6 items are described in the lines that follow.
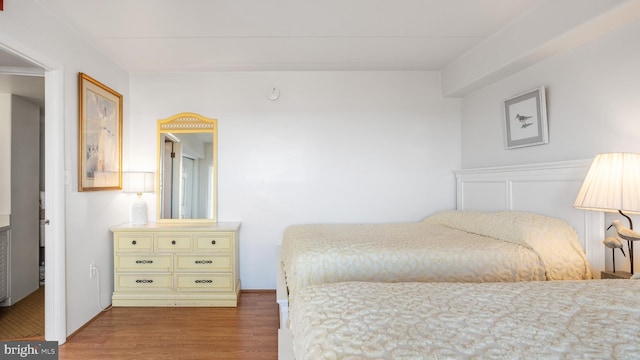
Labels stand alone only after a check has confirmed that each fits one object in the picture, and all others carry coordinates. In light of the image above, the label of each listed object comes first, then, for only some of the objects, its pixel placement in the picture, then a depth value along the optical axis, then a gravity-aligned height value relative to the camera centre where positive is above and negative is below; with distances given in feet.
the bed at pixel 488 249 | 5.48 -1.38
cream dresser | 8.59 -2.56
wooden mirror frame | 9.85 +1.93
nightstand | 5.08 -1.76
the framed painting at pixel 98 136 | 7.40 +1.46
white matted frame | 7.11 +1.65
